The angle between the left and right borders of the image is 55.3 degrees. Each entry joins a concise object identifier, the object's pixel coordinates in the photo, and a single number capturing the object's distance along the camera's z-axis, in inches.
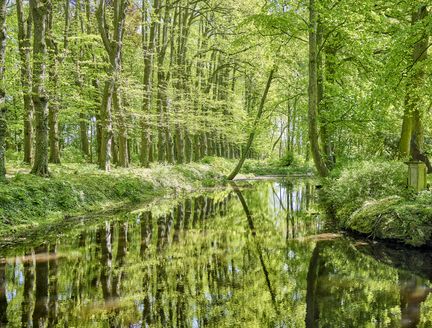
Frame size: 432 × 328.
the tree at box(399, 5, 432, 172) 514.6
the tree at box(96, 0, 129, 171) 653.3
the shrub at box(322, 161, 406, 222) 441.7
